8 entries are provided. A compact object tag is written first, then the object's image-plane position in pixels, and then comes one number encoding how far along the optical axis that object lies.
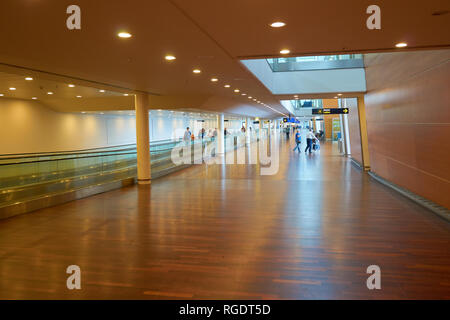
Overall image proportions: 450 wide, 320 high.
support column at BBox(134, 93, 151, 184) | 12.95
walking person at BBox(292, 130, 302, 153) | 25.45
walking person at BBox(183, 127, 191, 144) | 21.96
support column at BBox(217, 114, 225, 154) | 25.31
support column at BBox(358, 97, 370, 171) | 15.52
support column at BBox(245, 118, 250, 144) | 39.43
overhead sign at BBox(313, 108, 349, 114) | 19.30
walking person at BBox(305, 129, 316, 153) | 23.61
